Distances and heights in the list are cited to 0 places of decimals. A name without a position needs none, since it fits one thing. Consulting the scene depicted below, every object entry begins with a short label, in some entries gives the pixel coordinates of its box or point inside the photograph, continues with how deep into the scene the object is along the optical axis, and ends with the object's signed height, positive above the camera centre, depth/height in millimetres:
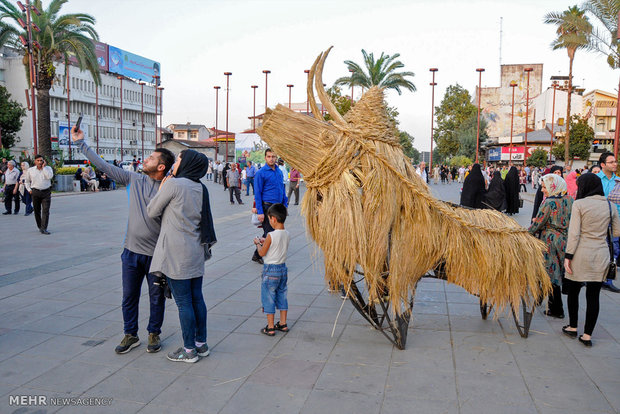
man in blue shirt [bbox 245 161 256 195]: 18969 -207
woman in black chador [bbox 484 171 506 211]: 11844 -594
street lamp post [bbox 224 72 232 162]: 39906 +7368
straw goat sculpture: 3805 -407
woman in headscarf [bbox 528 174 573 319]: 4949 -536
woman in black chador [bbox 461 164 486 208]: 10195 -411
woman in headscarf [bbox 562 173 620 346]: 4355 -695
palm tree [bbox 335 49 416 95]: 30203 +6061
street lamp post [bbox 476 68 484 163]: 35125 +7254
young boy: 4465 -902
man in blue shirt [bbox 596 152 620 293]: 6536 -74
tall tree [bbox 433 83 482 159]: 60438 +6810
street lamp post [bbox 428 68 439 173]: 33688 +5907
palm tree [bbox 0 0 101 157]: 21594 +5642
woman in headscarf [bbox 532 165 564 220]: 7941 -484
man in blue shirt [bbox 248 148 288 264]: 7008 -325
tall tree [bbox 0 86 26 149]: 38031 +3571
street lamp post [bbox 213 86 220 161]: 43188 +5972
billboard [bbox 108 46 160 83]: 65500 +14361
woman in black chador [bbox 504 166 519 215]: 13453 -619
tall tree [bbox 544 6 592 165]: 18969 +6132
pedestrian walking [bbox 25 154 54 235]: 9984 -467
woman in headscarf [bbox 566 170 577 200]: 9050 -223
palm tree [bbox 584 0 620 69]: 17406 +5709
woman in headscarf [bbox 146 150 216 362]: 3701 -588
